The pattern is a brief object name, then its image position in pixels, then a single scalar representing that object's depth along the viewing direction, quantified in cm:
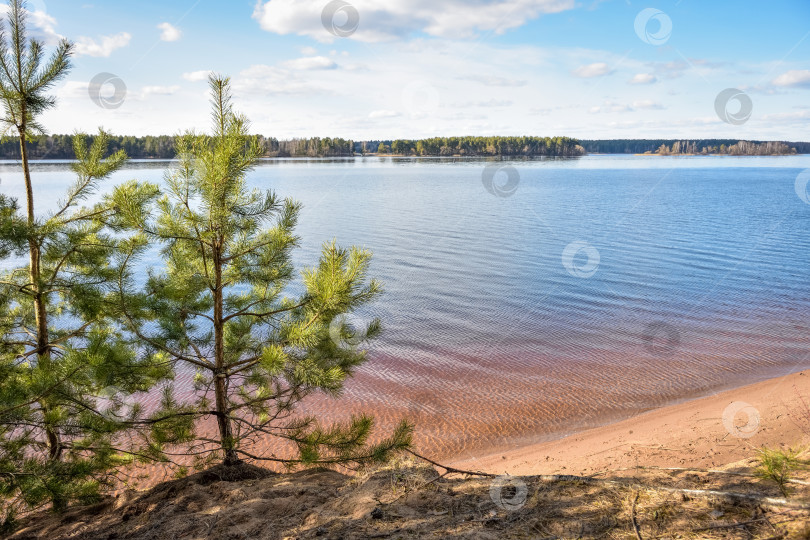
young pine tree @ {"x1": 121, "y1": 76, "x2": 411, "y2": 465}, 520
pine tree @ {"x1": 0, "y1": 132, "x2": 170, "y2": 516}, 500
